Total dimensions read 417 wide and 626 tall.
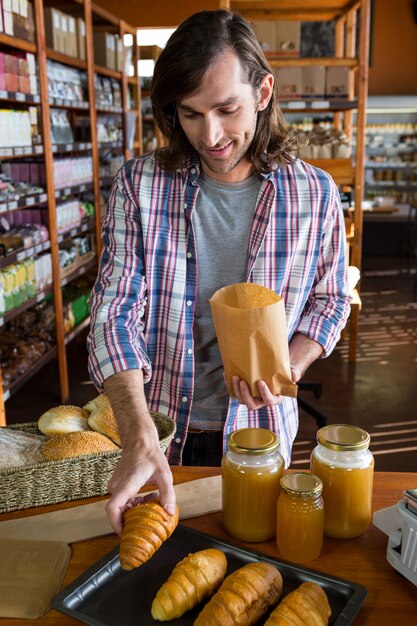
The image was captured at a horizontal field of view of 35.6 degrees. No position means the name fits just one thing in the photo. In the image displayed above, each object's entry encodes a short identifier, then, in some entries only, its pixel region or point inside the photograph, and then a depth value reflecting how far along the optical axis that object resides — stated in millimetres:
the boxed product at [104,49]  5922
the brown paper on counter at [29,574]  1058
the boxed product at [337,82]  4812
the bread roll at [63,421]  1513
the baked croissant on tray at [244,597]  945
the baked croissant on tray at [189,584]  988
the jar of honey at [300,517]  1122
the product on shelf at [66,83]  4438
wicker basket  1326
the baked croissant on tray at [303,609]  929
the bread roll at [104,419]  1495
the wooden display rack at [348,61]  4719
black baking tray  1002
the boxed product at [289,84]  4777
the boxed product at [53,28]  4508
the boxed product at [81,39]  5008
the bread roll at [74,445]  1376
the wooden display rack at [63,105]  3939
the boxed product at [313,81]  4773
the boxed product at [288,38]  4980
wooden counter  1045
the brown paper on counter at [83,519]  1268
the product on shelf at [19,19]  3588
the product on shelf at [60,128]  4609
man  1609
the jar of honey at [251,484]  1181
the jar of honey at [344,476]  1193
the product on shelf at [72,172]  4629
